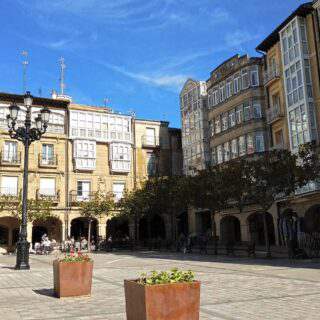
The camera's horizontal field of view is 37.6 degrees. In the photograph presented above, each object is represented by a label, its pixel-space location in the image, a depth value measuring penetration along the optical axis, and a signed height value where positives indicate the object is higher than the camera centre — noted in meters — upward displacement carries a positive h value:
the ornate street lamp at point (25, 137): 18.09 +4.61
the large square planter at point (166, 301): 5.55 -0.61
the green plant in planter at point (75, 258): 10.64 -0.11
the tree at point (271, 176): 25.19 +3.70
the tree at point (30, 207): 39.12 +4.00
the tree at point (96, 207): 41.47 +3.97
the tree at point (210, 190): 29.38 +3.67
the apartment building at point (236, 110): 36.97 +11.24
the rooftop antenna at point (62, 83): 52.66 +18.90
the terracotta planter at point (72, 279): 10.35 -0.55
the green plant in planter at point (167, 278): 5.85 -0.35
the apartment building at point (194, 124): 44.22 +11.85
